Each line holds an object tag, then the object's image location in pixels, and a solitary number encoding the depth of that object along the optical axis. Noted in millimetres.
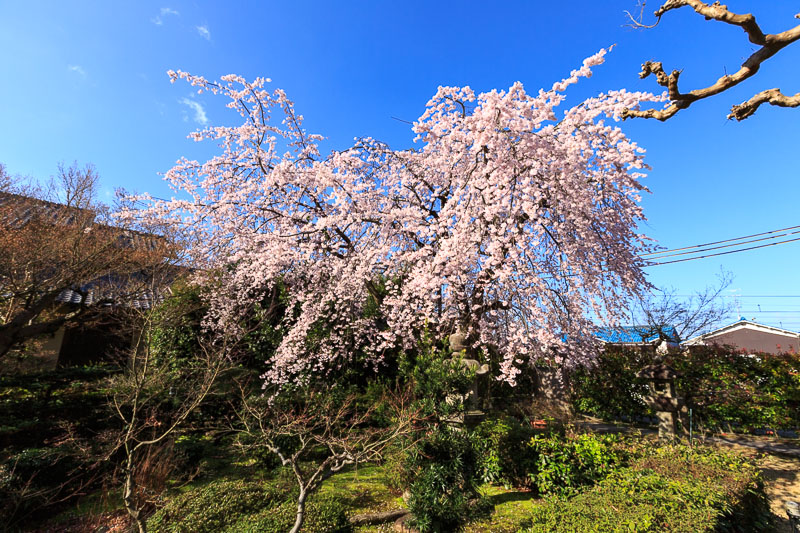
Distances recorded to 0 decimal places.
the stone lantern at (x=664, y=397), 7695
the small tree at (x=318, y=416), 5594
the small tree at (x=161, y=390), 6266
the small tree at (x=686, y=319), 13218
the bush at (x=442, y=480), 4781
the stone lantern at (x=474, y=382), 6021
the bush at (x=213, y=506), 3955
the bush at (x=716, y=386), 8977
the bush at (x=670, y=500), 3303
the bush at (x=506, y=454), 6027
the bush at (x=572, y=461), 5332
